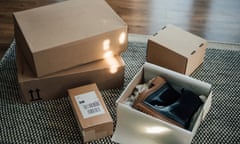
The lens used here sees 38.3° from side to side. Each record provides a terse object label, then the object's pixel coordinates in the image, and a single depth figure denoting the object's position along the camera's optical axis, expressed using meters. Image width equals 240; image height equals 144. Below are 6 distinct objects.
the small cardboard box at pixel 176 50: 2.04
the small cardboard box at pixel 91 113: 1.72
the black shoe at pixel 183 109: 1.69
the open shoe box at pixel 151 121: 1.63
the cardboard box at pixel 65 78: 1.87
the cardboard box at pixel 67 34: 1.79
